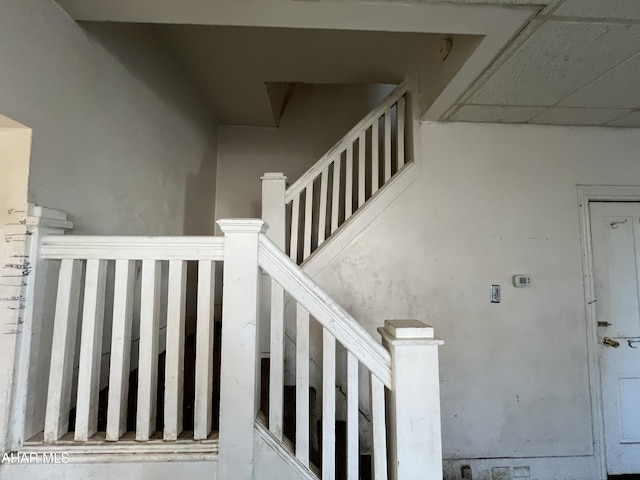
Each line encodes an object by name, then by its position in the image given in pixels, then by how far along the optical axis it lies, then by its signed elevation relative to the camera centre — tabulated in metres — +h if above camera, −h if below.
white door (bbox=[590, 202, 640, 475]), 2.21 -0.34
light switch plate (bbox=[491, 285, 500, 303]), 2.25 -0.11
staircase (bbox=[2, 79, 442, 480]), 1.13 -0.33
